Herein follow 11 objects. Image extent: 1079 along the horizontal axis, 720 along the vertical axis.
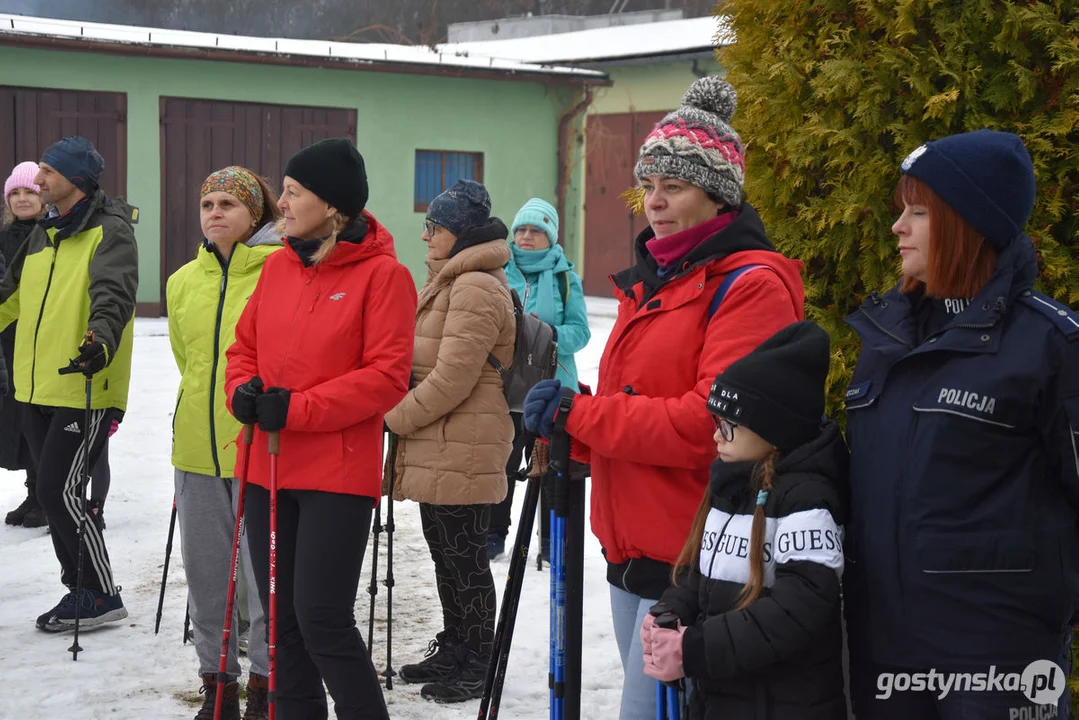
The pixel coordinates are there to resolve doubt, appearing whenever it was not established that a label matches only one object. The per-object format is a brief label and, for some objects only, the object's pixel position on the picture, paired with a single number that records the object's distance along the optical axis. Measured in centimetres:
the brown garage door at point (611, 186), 2072
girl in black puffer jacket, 243
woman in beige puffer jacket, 488
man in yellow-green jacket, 537
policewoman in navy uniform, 233
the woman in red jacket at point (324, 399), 362
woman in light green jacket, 451
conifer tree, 327
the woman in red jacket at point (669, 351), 285
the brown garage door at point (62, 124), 1606
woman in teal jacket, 671
